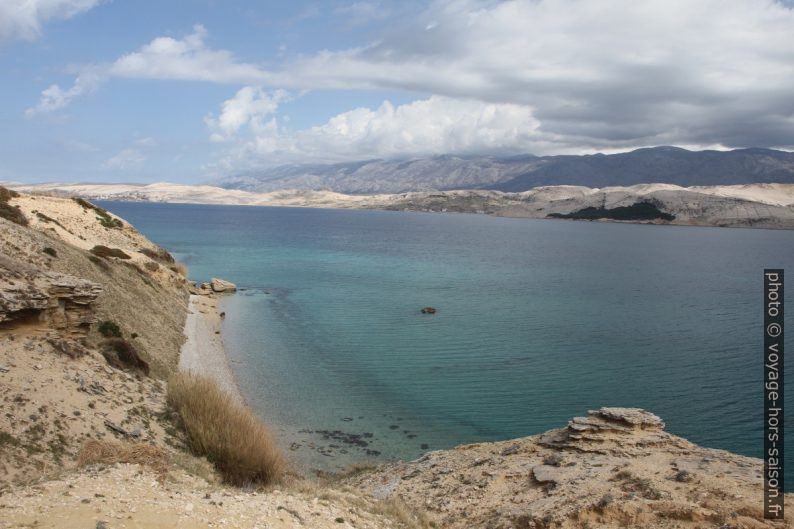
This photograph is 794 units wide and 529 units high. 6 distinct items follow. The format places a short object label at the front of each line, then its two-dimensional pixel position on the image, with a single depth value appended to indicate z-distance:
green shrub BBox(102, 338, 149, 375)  23.03
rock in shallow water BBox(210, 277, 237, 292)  60.31
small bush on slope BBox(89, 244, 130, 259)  43.19
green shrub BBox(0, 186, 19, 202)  45.16
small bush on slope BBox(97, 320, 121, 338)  25.13
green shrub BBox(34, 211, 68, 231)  46.46
